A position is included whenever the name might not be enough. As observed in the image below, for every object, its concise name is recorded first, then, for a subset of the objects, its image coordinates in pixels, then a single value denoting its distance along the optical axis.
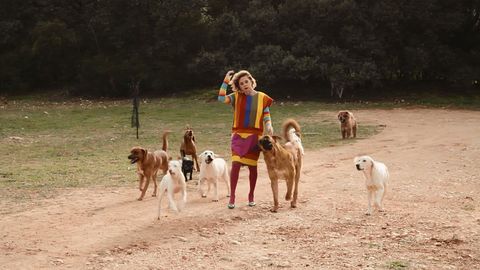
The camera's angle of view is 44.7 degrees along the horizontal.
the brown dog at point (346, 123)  16.11
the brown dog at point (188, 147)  11.34
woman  8.00
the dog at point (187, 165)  10.29
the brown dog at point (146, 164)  9.00
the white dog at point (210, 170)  8.73
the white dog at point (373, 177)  7.72
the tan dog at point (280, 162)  7.82
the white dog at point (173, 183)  7.55
